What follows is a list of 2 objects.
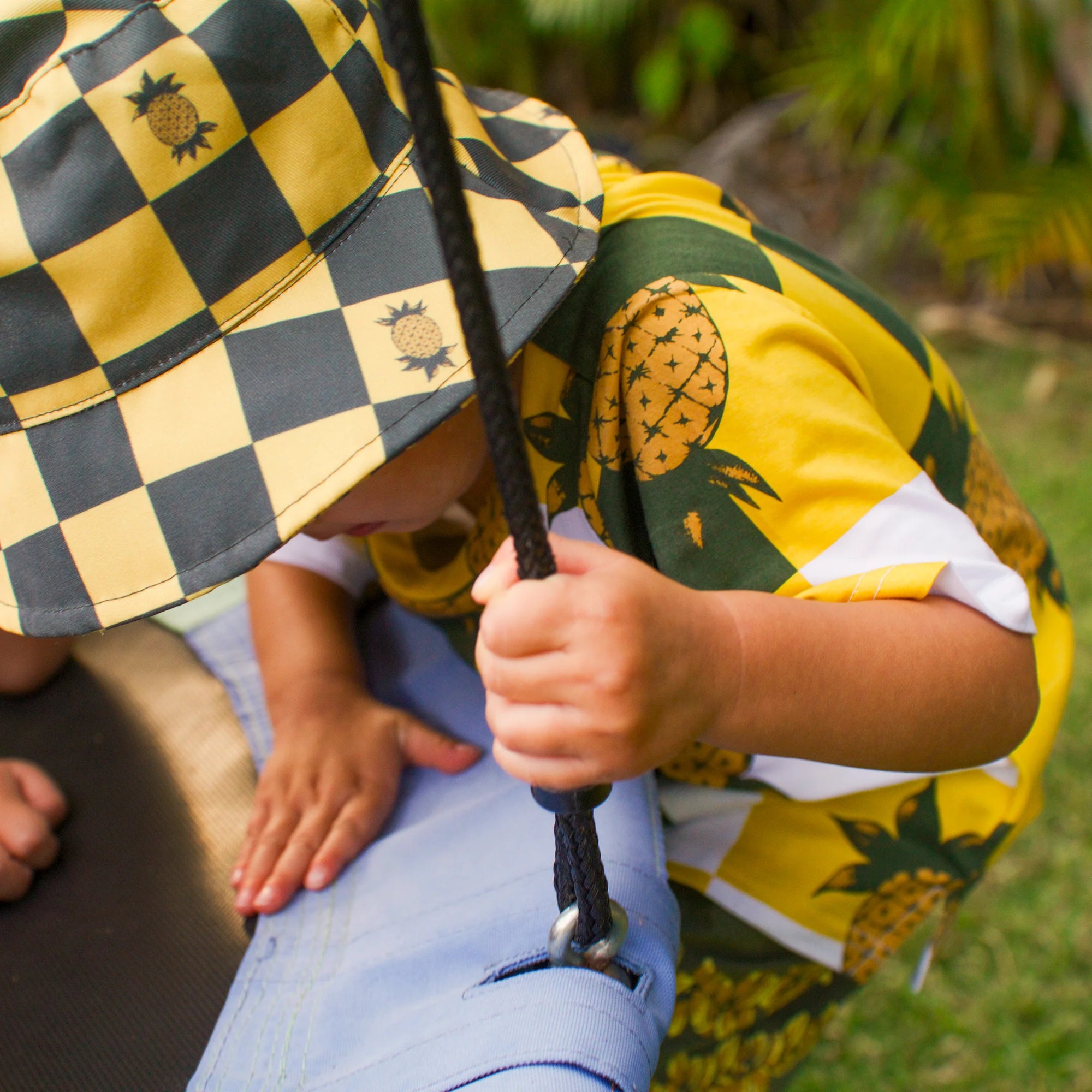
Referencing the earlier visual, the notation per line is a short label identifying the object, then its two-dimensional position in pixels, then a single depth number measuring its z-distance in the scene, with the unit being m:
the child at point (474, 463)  0.47
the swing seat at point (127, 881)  0.62
